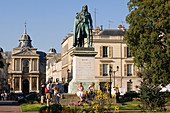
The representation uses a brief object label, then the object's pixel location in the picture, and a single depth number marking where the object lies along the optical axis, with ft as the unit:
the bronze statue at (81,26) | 83.10
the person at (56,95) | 73.39
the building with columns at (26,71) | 442.50
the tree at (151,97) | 63.10
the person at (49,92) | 79.92
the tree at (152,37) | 103.20
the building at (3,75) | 400.75
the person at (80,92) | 72.28
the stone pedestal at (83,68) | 80.38
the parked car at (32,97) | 122.15
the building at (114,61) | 196.03
